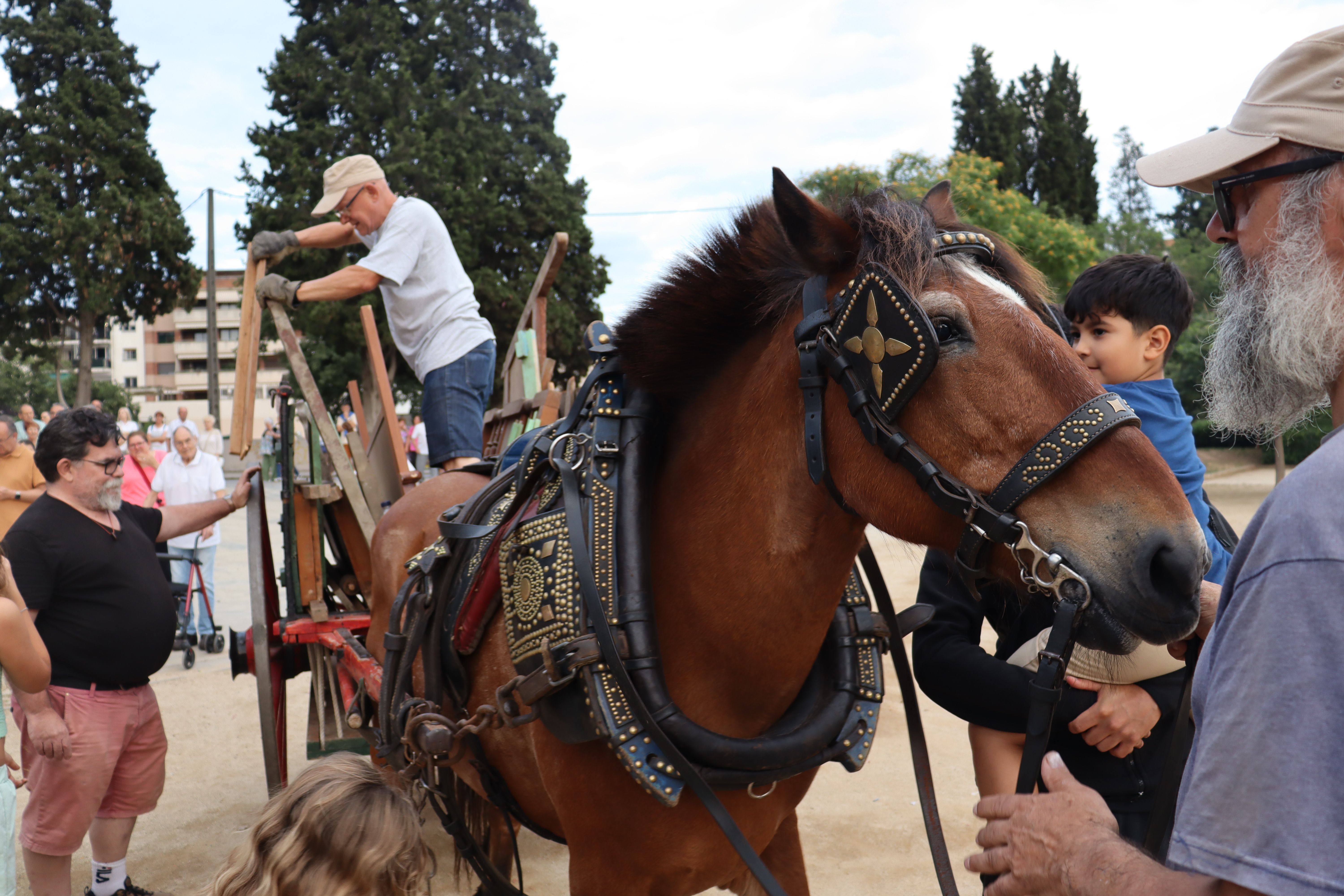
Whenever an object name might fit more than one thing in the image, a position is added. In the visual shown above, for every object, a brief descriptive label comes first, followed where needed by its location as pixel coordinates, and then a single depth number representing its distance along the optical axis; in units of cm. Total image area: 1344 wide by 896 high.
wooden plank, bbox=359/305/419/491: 384
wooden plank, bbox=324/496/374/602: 409
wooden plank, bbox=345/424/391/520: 397
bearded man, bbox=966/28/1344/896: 78
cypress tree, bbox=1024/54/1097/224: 3253
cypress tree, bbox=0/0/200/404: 2628
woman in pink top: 763
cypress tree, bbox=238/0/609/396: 2502
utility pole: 2508
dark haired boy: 210
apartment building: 6900
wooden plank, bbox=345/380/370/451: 413
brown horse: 129
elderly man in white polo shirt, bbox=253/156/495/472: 370
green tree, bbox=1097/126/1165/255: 2784
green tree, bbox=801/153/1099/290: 1950
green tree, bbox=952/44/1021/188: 3228
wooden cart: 351
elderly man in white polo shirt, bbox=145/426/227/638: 771
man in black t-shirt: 331
